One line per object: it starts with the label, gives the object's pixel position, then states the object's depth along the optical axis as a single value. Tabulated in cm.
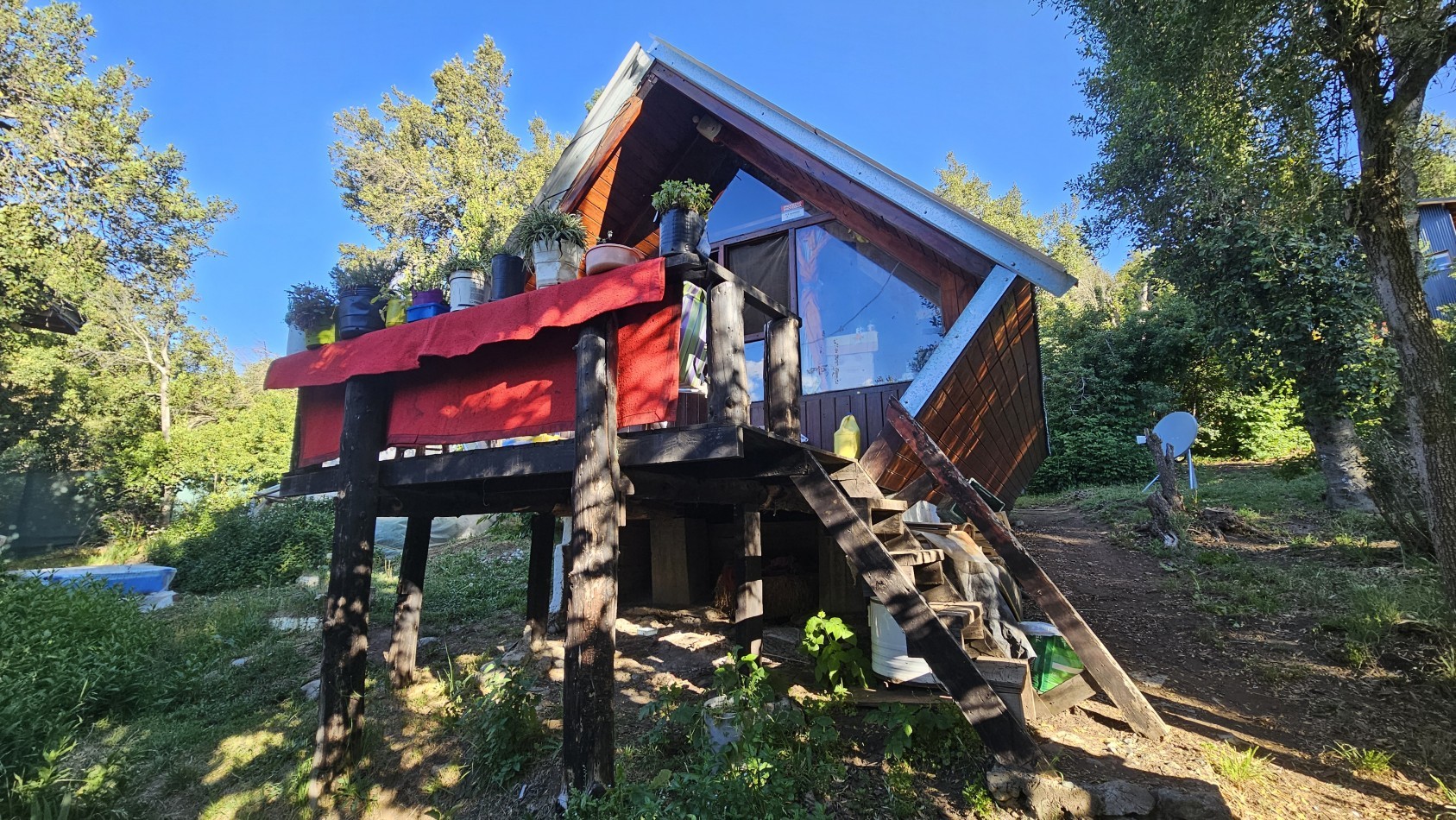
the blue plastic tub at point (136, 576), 1016
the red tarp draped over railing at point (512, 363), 363
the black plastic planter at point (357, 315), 454
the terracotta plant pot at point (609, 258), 381
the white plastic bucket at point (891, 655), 404
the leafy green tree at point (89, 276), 1570
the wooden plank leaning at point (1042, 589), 382
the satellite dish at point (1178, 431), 1070
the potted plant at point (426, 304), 447
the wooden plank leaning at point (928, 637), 306
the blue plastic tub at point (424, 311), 446
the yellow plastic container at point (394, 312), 461
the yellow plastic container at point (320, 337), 469
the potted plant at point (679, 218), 372
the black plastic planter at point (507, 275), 443
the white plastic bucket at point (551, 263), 416
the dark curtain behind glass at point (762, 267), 657
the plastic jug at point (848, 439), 525
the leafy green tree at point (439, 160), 2258
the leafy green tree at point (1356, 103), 396
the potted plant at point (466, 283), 440
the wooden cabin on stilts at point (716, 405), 346
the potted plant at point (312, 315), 470
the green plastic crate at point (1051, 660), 430
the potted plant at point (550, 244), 416
